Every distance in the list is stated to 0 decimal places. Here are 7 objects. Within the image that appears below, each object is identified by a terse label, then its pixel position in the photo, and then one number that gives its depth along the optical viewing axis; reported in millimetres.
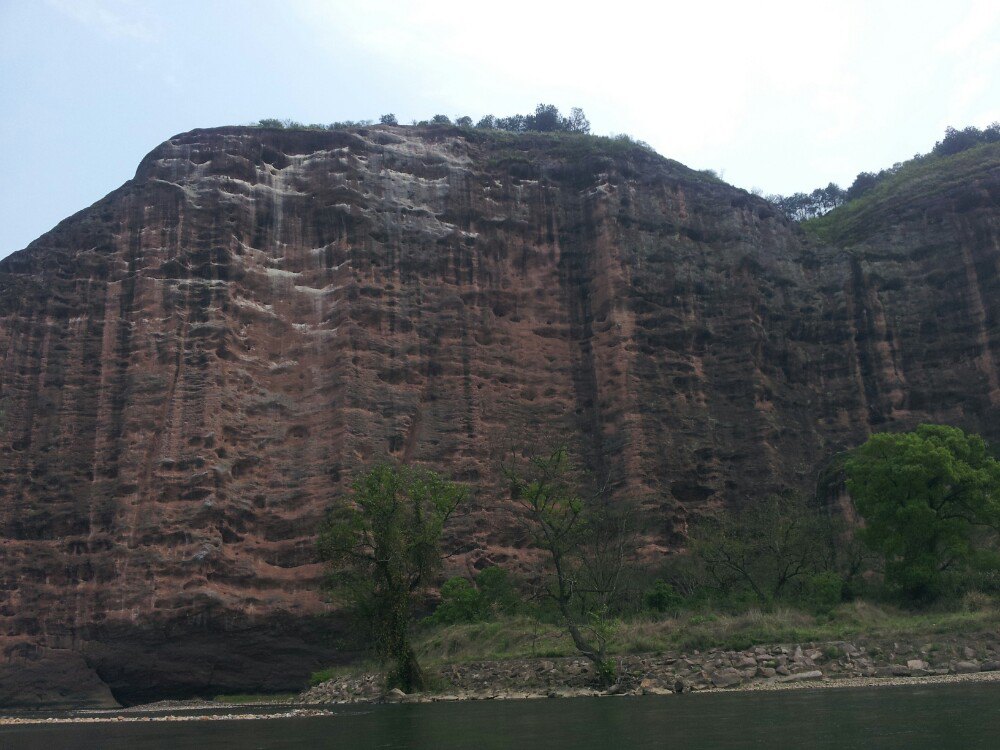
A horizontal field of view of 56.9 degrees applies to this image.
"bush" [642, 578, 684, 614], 38844
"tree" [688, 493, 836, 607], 39438
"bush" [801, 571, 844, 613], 35656
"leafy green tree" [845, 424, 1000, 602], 35281
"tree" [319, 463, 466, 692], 31625
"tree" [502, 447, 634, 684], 29219
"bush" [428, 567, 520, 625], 41500
